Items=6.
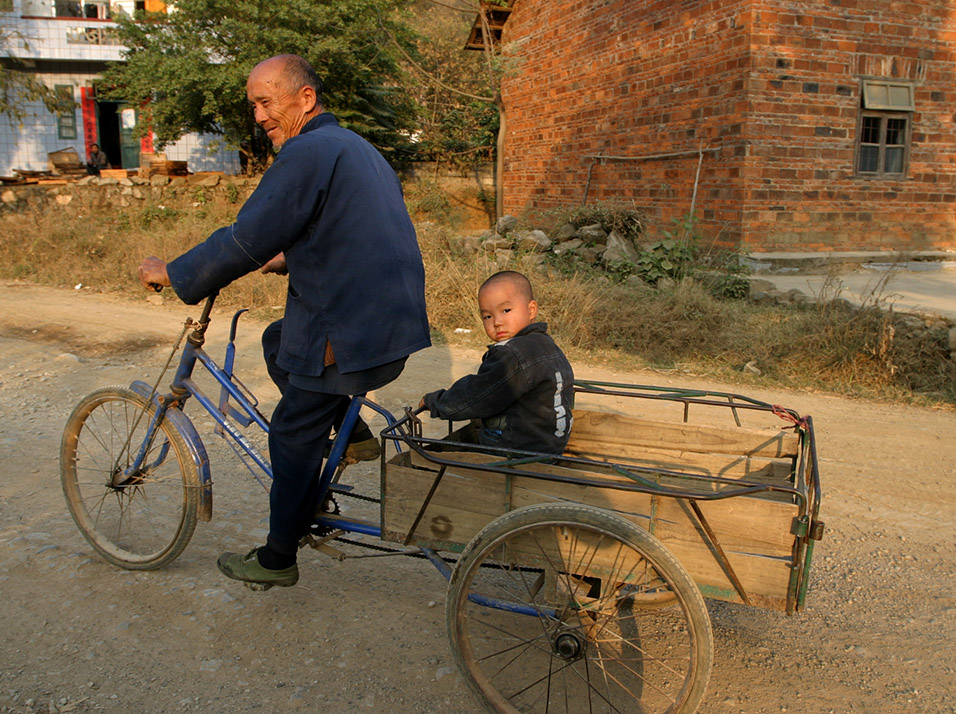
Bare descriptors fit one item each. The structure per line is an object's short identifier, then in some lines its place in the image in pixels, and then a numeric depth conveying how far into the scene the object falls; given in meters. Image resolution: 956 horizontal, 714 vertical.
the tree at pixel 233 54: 14.45
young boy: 2.60
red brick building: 10.17
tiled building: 21.48
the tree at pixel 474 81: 16.27
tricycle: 2.19
